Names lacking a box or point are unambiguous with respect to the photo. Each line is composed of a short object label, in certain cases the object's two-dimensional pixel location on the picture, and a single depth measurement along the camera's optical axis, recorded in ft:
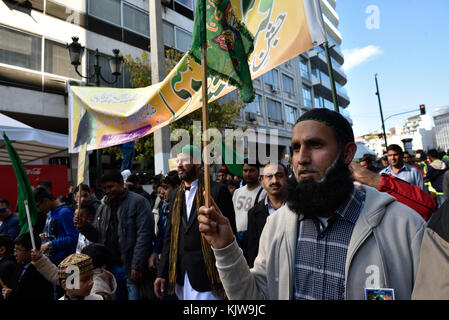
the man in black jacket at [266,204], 10.84
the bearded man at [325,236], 4.25
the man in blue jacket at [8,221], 14.81
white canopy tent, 20.07
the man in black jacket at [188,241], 9.70
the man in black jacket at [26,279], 10.73
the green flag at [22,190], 10.64
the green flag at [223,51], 5.98
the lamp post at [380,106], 88.70
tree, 45.14
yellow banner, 7.78
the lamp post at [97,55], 27.62
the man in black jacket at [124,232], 12.11
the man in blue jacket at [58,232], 12.86
